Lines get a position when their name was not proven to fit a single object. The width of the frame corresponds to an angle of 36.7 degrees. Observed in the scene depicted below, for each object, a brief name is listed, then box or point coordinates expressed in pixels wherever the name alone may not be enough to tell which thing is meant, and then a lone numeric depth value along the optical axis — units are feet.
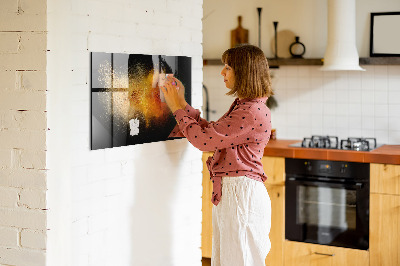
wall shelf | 14.98
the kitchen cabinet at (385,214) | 13.29
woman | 9.07
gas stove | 14.28
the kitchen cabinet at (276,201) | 14.52
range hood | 14.80
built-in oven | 13.73
